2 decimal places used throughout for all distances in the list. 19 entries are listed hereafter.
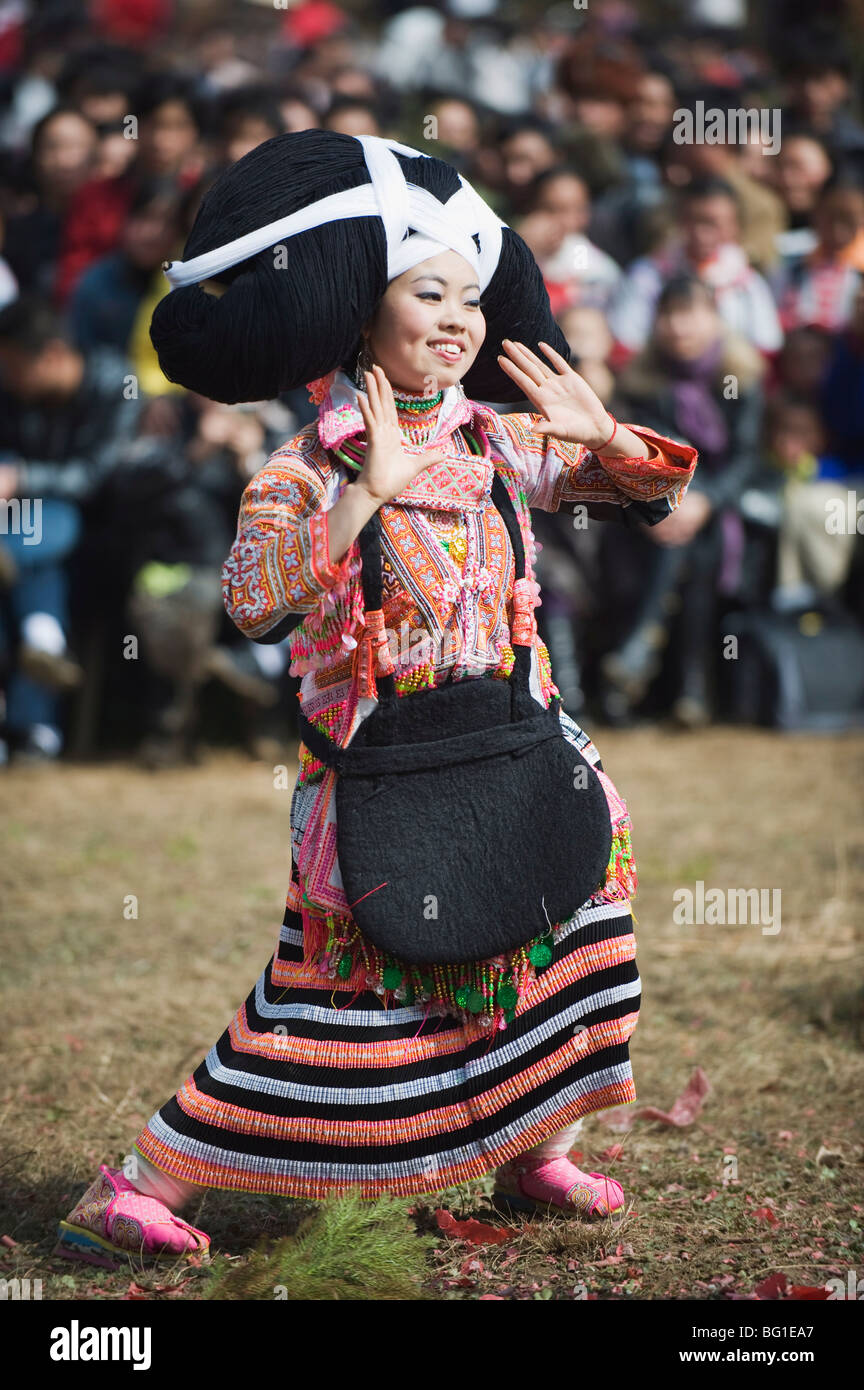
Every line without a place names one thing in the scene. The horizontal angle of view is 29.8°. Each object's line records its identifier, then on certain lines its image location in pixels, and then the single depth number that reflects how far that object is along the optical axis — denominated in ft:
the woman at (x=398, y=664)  8.16
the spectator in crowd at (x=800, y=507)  22.75
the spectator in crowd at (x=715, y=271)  23.73
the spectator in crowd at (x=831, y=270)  24.29
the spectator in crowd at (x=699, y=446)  22.44
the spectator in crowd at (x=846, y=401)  23.34
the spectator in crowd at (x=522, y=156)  24.80
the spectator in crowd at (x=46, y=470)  20.79
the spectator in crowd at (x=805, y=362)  23.48
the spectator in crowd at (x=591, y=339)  21.30
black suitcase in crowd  22.43
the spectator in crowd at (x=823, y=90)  28.25
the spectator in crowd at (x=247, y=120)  22.52
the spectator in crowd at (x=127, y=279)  21.91
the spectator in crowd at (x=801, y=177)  26.35
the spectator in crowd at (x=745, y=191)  25.55
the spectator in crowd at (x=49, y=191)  24.29
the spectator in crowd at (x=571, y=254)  22.90
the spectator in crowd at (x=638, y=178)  25.09
